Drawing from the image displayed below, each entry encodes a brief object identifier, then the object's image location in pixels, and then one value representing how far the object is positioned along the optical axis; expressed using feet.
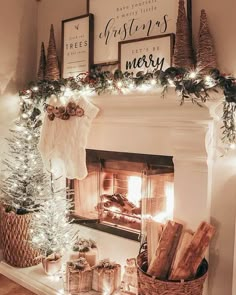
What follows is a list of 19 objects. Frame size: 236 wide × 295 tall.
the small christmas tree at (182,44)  7.30
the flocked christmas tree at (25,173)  9.77
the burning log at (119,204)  9.13
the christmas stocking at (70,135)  8.67
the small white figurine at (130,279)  7.91
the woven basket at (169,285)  6.27
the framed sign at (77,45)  9.40
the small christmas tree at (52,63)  9.89
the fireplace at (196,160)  7.02
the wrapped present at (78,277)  8.10
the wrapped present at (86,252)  8.81
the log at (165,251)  6.71
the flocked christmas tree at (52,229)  9.31
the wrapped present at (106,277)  8.02
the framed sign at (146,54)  7.86
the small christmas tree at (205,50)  6.99
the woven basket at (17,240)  9.63
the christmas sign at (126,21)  7.95
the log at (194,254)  6.43
